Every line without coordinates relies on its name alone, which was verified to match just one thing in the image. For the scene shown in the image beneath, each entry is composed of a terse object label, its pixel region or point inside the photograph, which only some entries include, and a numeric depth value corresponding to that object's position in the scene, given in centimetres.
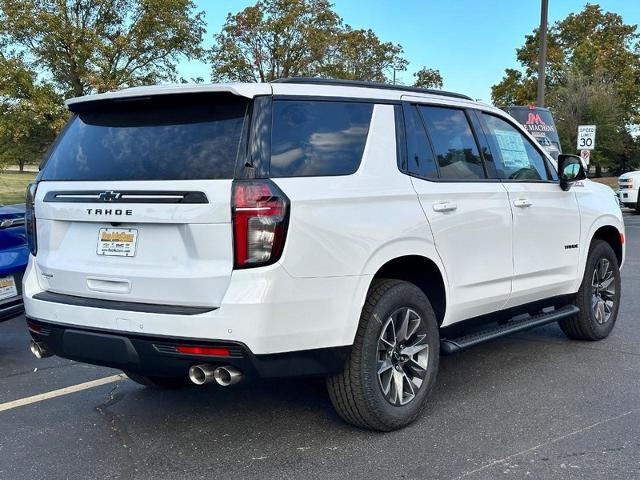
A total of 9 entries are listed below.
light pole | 1670
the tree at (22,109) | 1778
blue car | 515
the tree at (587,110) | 4166
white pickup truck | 2020
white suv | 317
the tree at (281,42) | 2578
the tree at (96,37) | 1824
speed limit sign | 1992
